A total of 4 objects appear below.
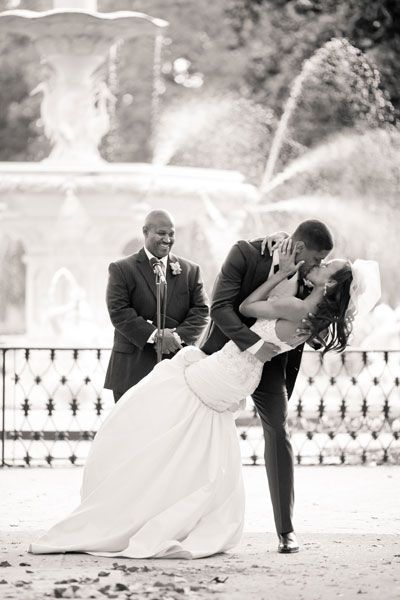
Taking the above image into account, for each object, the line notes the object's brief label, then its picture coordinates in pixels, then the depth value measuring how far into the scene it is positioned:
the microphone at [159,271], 9.93
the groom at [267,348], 8.59
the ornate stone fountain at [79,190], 19.39
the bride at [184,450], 8.52
